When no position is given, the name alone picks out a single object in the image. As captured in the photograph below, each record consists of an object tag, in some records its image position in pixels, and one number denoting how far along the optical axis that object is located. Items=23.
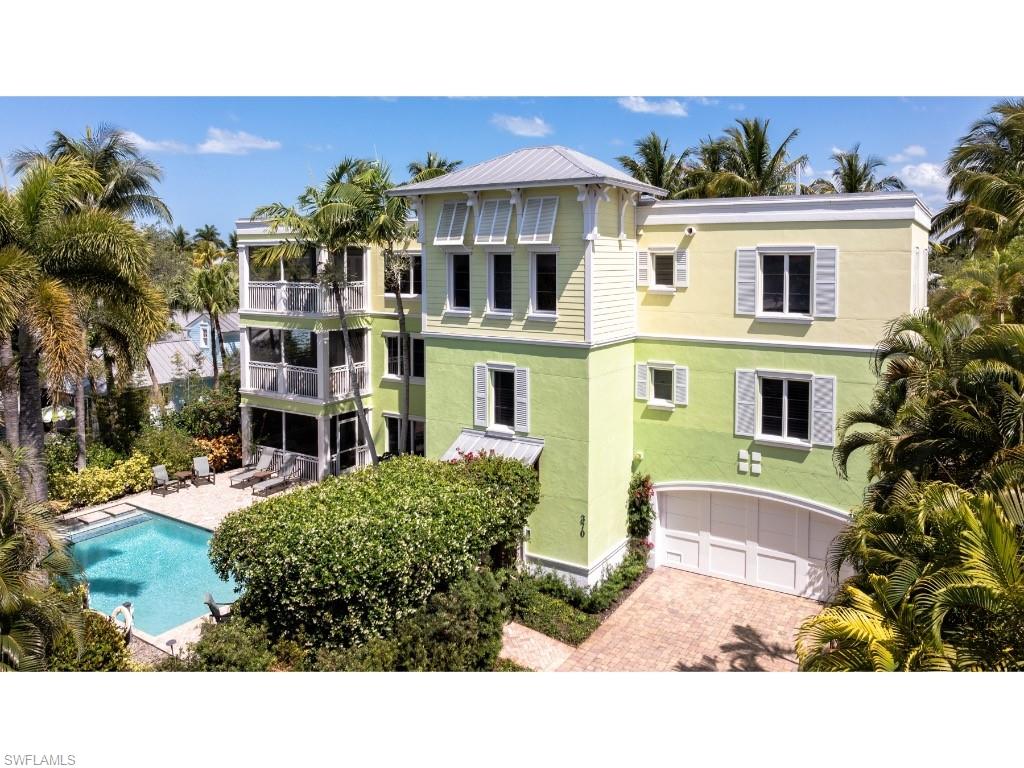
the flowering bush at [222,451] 24.86
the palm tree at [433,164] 27.44
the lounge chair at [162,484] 22.72
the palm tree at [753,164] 27.81
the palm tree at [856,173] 30.38
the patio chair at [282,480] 22.88
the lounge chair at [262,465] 24.06
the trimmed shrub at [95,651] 10.24
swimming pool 16.38
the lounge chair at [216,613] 12.50
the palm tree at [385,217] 19.23
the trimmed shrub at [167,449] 23.75
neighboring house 41.11
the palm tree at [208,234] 74.09
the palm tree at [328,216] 19.02
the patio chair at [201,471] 23.65
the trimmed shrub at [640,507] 17.97
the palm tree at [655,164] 28.94
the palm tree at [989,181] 17.94
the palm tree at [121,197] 14.97
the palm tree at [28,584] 8.37
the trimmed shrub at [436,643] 11.52
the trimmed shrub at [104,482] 21.41
